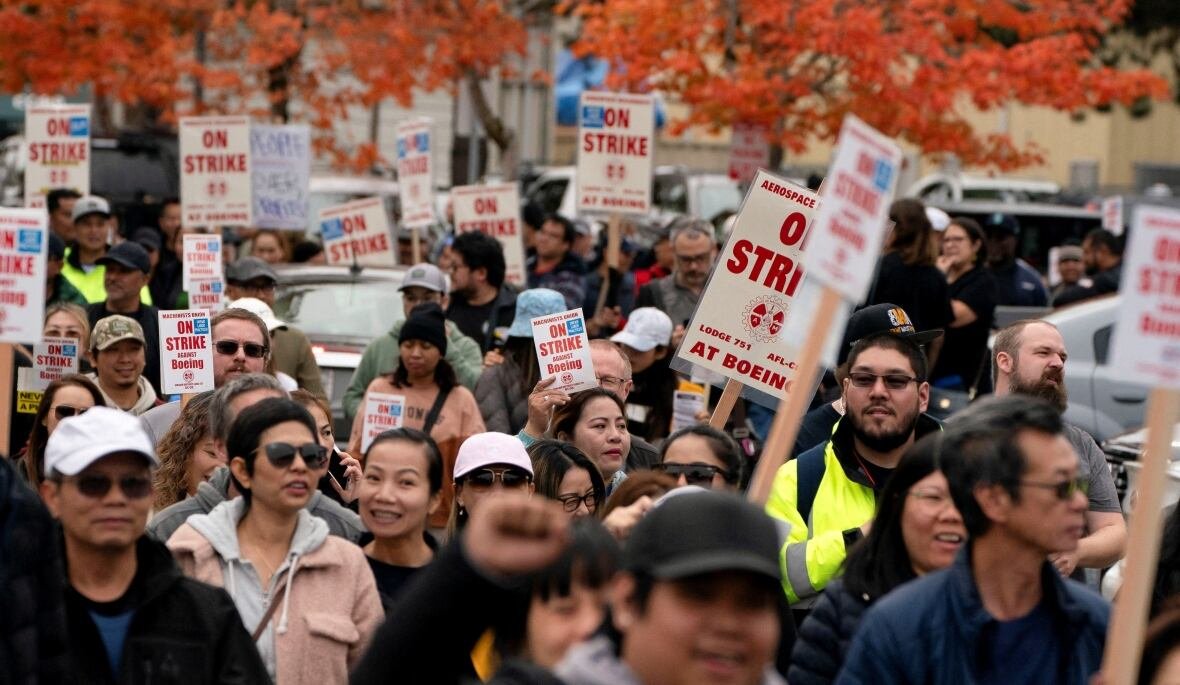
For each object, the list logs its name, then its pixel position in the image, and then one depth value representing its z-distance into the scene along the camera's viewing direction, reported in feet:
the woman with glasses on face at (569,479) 44.78
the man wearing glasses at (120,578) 32.37
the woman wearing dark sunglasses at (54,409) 51.72
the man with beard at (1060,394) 44.42
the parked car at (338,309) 83.66
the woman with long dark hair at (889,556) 34.17
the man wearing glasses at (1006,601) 30.09
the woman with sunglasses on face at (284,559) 37.47
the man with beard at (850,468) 40.78
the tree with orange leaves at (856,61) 131.44
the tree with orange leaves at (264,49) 166.20
